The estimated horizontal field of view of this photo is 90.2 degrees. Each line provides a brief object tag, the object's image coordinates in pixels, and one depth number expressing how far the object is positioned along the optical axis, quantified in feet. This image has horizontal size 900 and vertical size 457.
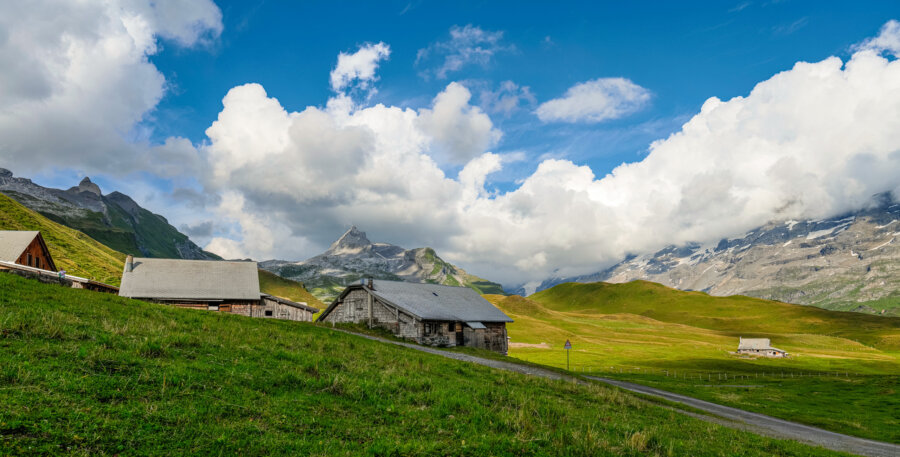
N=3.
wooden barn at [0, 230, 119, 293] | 156.15
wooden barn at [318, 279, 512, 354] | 177.37
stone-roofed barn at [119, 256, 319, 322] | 181.06
